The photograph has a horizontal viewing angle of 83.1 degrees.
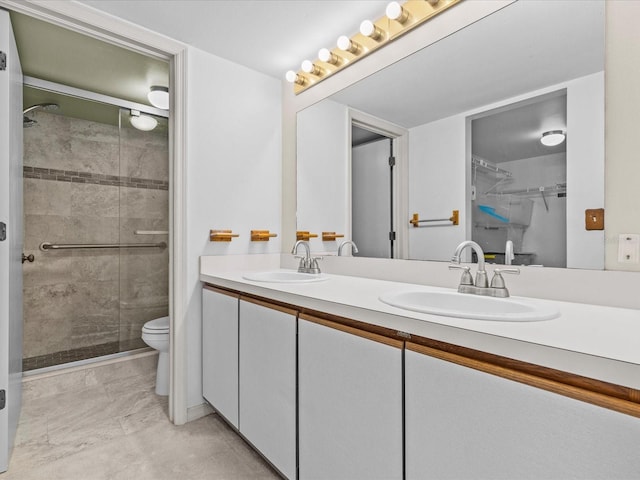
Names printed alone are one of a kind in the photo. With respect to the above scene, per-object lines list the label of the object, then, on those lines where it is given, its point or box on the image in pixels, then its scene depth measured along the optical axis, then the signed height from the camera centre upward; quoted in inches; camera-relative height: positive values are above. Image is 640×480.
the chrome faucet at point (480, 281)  49.4 -6.1
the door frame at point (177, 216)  78.2 +4.8
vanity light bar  62.5 +39.2
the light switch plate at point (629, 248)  41.8 -1.3
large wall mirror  47.1 +15.8
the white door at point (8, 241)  62.1 -0.6
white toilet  91.8 -28.1
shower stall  105.6 +3.5
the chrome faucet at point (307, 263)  80.7 -5.7
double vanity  26.3 -14.1
